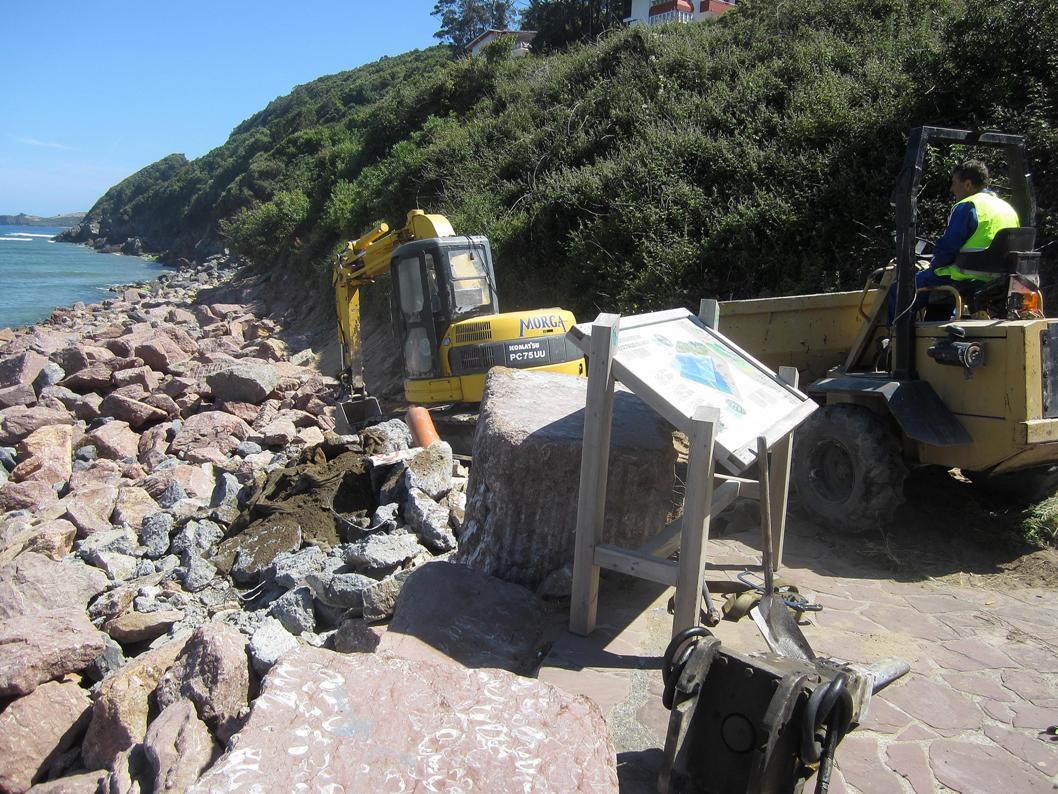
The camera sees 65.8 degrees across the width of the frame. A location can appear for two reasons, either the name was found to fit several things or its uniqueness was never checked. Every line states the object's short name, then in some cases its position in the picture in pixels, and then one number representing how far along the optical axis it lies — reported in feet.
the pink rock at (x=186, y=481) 28.30
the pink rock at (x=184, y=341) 59.31
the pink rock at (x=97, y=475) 30.32
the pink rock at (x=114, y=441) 35.17
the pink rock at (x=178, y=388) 42.01
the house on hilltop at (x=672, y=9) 97.30
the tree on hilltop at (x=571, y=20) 89.86
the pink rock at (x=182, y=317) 76.59
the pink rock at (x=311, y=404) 39.86
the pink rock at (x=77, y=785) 12.66
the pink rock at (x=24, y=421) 36.94
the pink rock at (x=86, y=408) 40.60
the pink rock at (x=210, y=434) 34.96
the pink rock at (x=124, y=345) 51.85
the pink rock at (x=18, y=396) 42.88
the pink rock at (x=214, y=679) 12.83
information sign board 10.71
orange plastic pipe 27.96
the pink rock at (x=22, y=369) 45.57
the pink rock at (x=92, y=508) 24.45
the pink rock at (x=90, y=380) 44.52
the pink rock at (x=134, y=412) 39.58
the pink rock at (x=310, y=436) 33.50
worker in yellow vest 17.17
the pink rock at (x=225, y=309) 77.42
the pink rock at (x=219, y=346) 59.00
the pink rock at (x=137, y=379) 44.21
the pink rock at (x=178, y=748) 10.71
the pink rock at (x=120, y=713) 13.55
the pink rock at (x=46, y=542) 22.59
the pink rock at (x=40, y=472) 31.53
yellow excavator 30.09
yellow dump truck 16.11
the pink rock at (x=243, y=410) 40.01
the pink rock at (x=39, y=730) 13.79
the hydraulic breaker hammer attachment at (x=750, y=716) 8.13
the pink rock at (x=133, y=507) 25.47
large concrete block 13.82
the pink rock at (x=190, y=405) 40.70
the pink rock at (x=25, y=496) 28.68
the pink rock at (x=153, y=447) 34.17
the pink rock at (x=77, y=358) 46.96
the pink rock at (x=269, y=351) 58.70
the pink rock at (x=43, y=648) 15.11
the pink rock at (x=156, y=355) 49.16
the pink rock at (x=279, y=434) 33.32
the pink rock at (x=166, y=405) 40.29
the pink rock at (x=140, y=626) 17.66
